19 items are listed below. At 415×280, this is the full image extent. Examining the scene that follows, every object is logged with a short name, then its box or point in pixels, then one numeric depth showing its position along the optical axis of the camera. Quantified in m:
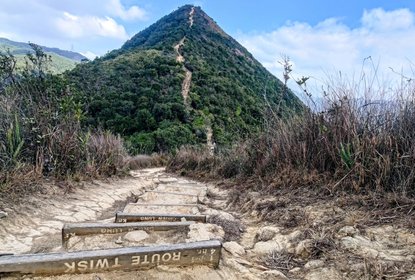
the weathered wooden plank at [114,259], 1.59
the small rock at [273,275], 1.93
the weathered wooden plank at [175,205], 3.46
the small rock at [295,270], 2.01
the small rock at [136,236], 2.34
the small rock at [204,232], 2.38
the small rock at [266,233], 2.55
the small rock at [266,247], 2.33
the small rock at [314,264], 1.98
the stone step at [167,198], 4.17
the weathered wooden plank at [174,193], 4.44
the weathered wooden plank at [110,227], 2.31
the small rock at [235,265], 2.00
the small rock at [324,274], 1.83
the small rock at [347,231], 2.20
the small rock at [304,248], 2.15
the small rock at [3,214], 2.69
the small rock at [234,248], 2.27
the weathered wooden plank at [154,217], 2.81
